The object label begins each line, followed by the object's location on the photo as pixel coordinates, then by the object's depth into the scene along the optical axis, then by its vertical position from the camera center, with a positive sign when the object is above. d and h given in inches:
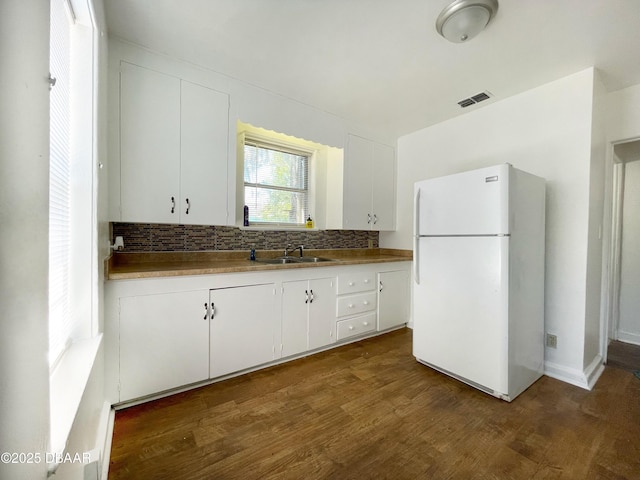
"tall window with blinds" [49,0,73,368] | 38.0 +7.5
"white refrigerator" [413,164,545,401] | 73.1 -11.5
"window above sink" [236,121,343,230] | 110.5 +25.5
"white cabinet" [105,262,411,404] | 66.9 -26.6
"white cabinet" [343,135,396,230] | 125.9 +25.2
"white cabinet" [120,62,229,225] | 75.6 +25.7
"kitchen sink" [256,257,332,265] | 110.8 -10.3
